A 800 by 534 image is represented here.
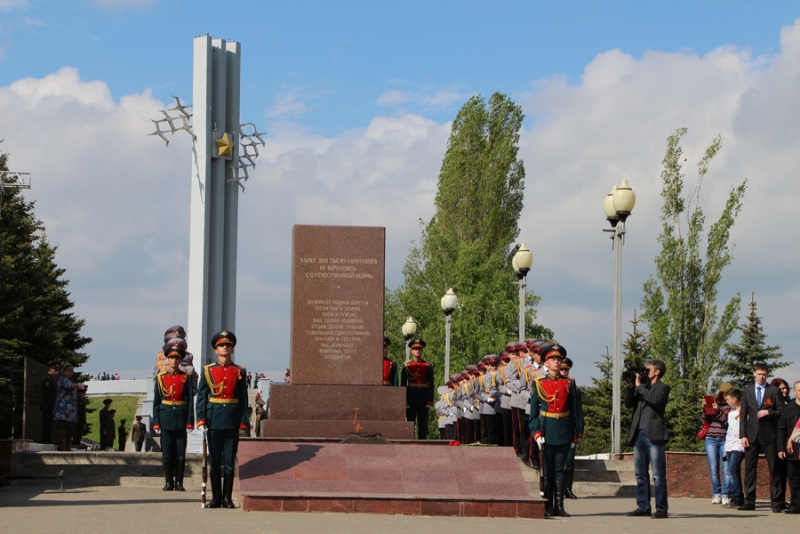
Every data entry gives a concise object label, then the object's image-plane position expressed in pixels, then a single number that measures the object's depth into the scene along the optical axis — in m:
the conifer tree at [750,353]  31.70
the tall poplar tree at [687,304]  35.41
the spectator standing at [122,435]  34.03
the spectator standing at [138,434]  27.83
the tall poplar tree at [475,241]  38.72
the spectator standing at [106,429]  27.18
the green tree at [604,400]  37.84
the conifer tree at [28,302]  32.88
